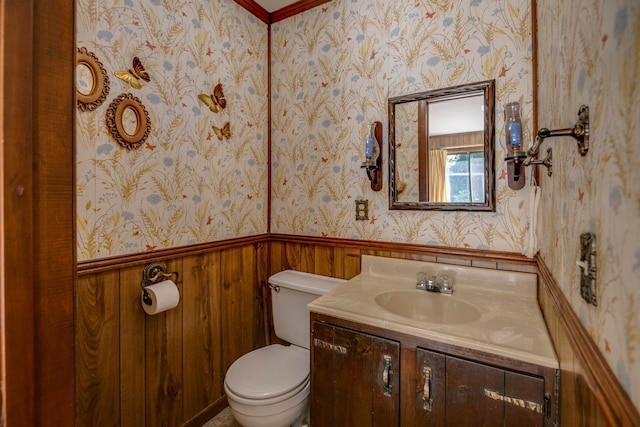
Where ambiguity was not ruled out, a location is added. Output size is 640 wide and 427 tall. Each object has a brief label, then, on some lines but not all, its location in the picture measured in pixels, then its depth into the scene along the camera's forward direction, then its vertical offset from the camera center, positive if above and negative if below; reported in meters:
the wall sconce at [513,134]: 1.25 +0.32
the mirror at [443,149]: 1.43 +0.31
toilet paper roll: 1.34 -0.41
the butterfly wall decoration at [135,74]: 1.29 +0.60
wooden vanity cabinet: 0.89 -0.60
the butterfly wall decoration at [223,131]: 1.72 +0.46
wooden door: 0.40 +0.00
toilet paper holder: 1.37 -0.31
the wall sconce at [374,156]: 1.64 +0.30
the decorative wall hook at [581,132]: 0.57 +0.16
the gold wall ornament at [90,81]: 1.14 +0.51
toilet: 1.33 -0.82
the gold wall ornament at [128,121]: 1.26 +0.39
